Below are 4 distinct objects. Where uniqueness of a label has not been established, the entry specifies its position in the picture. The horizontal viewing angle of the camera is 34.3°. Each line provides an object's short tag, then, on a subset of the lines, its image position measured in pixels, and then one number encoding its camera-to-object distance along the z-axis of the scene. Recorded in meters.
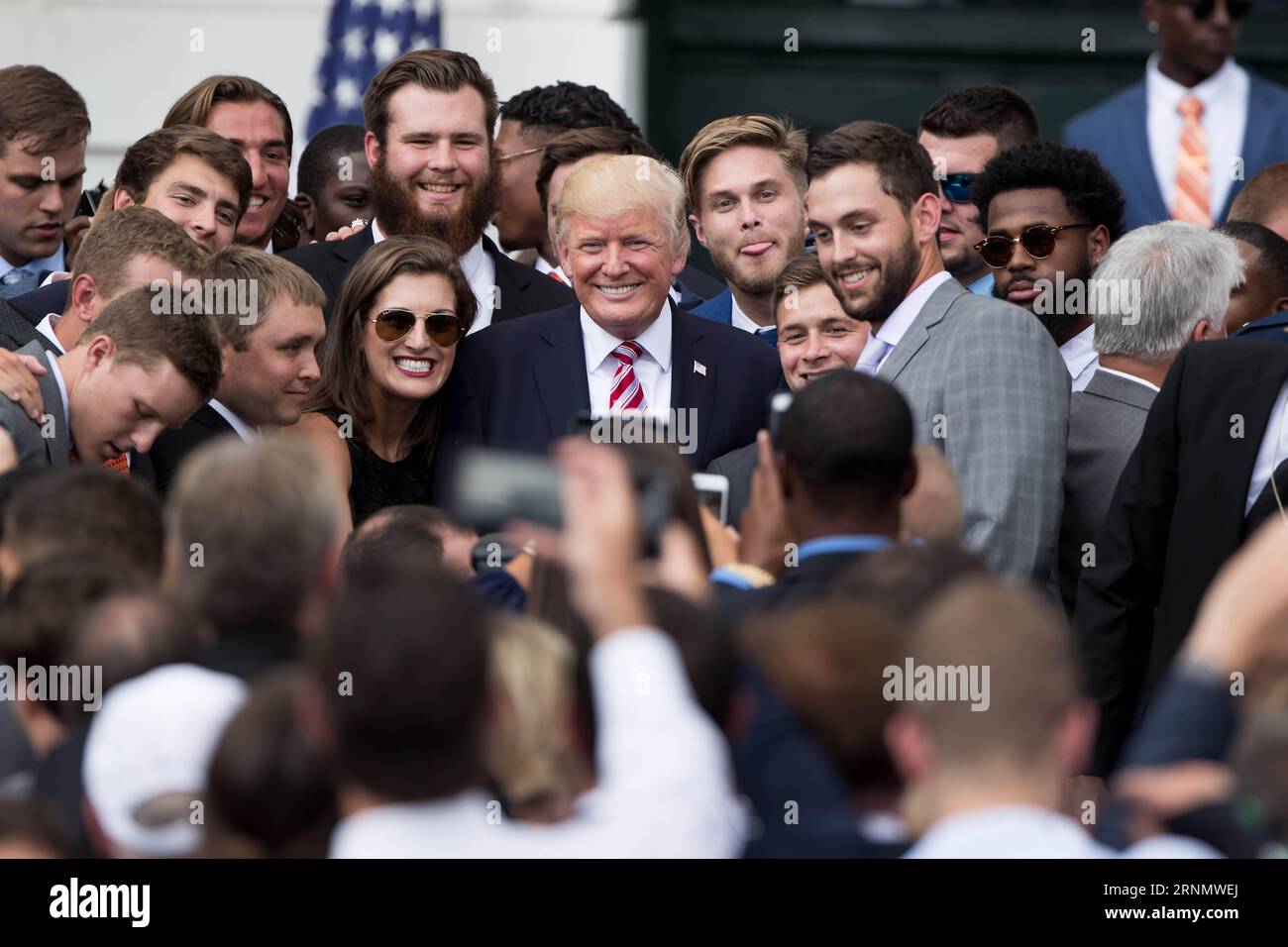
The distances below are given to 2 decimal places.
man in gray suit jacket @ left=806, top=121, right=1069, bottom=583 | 4.80
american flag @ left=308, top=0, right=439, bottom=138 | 9.14
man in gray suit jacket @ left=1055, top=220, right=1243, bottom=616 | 5.21
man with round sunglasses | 5.87
